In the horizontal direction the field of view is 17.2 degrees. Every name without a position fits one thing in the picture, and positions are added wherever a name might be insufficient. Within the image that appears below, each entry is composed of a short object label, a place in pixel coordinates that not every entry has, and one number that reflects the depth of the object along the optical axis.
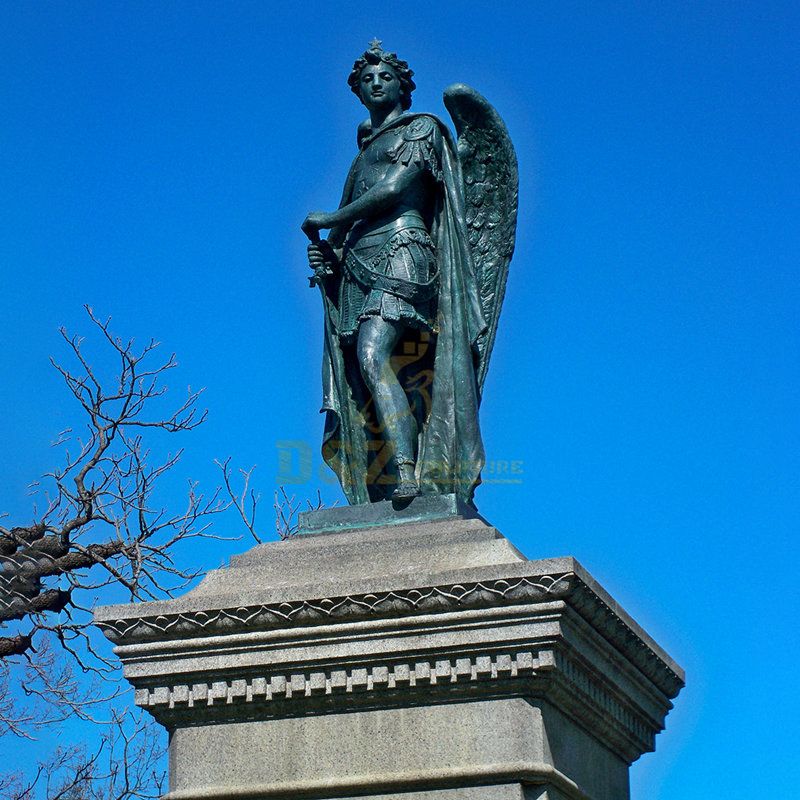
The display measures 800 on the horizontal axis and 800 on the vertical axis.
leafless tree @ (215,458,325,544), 27.41
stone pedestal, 10.54
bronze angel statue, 12.67
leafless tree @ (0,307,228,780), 26.37
